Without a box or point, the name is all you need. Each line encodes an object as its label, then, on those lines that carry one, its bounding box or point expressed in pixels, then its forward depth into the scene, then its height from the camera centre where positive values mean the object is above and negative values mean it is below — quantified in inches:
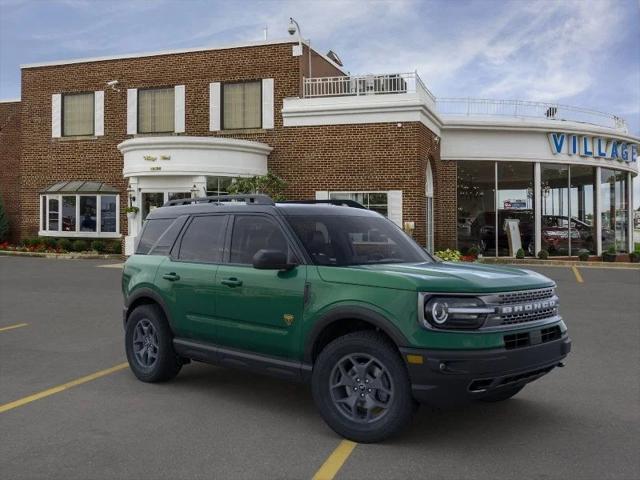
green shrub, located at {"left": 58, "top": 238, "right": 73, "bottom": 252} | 994.1 +8.9
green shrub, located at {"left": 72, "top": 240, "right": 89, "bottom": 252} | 980.6 +7.1
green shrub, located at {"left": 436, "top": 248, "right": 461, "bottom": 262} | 791.7 -7.6
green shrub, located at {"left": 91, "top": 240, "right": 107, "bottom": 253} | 980.6 +7.0
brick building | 850.1 +148.8
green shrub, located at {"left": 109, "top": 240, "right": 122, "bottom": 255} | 979.9 +3.8
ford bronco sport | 171.9 -19.4
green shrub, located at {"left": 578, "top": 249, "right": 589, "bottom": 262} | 937.5 -11.3
